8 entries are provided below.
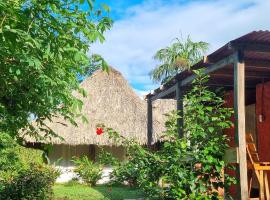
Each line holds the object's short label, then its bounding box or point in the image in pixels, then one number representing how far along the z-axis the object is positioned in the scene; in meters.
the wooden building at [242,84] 3.72
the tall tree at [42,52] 2.21
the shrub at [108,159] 4.18
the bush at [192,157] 3.63
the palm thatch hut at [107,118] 12.50
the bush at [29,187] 5.83
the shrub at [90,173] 11.64
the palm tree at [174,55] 16.38
